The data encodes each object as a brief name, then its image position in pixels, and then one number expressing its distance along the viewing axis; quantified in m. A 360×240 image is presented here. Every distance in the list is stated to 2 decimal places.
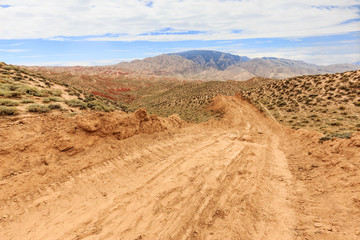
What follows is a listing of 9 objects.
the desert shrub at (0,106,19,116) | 8.35
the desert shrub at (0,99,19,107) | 9.16
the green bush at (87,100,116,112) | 12.86
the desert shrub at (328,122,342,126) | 13.87
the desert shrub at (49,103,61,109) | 10.50
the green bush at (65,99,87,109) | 11.80
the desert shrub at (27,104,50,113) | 9.46
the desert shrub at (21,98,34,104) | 10.08
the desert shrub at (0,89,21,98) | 10.20
